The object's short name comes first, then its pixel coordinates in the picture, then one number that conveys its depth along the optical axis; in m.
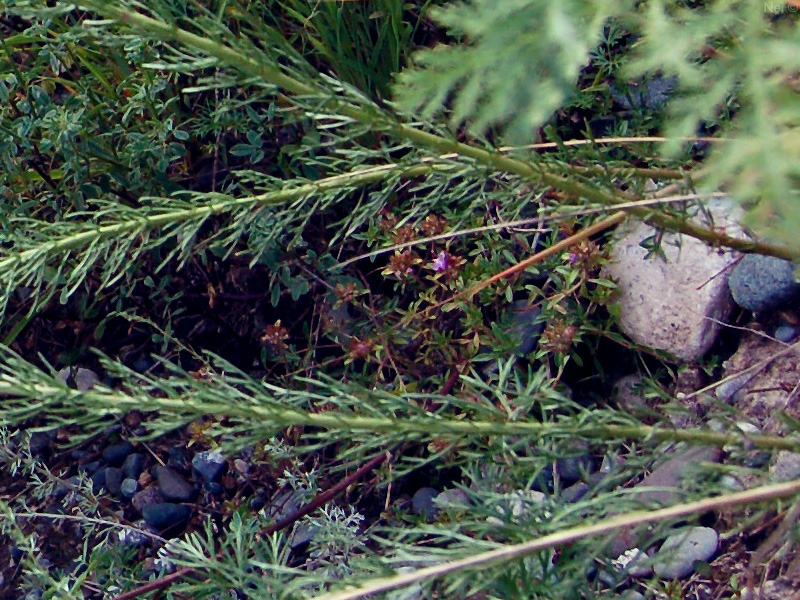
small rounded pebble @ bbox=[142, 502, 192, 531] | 1.04
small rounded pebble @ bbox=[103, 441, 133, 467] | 1.06
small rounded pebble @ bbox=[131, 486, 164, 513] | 1.04
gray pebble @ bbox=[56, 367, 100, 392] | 1.07
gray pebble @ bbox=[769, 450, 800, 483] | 0.96
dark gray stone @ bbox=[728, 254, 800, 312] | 0.99
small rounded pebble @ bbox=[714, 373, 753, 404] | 1.00
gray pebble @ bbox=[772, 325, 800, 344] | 1.00
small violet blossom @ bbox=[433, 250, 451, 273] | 1.02
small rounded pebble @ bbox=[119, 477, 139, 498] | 1.05
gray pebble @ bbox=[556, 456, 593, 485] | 1.01
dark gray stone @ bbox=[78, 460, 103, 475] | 1.06
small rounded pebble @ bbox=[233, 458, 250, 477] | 1.04
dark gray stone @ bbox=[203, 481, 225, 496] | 1.04
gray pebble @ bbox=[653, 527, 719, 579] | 0.97
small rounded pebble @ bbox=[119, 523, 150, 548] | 1.02
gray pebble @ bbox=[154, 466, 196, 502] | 1.04
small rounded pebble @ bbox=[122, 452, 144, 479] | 1.05
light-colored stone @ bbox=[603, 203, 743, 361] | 1.01
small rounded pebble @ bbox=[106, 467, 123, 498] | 1.05
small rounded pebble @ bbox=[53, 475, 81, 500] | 1.04
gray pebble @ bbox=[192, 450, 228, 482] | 1.04
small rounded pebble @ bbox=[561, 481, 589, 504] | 0.99
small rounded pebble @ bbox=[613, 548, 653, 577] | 0.96
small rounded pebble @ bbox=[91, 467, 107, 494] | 1.05
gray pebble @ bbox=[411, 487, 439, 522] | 1.01
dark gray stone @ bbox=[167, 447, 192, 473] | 1.05
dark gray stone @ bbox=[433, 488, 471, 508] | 1.00
